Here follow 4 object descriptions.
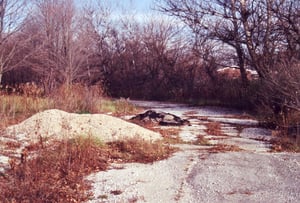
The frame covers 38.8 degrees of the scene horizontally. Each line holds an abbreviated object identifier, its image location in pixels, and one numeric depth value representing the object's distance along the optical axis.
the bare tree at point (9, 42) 16.05
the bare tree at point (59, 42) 19.83
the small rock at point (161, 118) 11.34
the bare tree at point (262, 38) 10.24
